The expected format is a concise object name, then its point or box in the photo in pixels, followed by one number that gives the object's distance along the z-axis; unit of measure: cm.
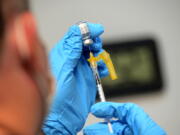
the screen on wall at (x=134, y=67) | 193
